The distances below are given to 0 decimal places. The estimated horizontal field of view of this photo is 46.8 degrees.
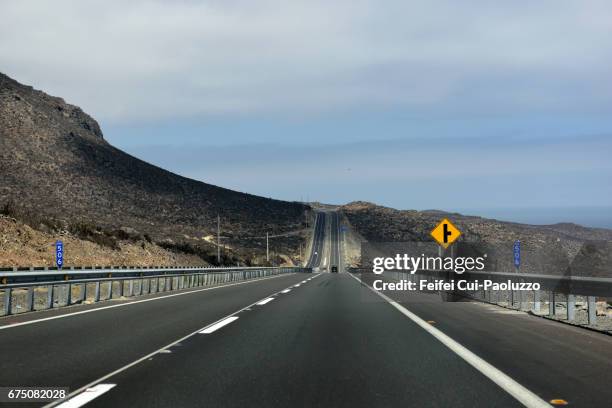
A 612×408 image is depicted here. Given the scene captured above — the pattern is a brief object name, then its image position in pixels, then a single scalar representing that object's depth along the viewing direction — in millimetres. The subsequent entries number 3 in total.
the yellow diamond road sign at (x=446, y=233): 26877
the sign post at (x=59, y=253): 36188
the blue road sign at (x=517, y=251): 31322
